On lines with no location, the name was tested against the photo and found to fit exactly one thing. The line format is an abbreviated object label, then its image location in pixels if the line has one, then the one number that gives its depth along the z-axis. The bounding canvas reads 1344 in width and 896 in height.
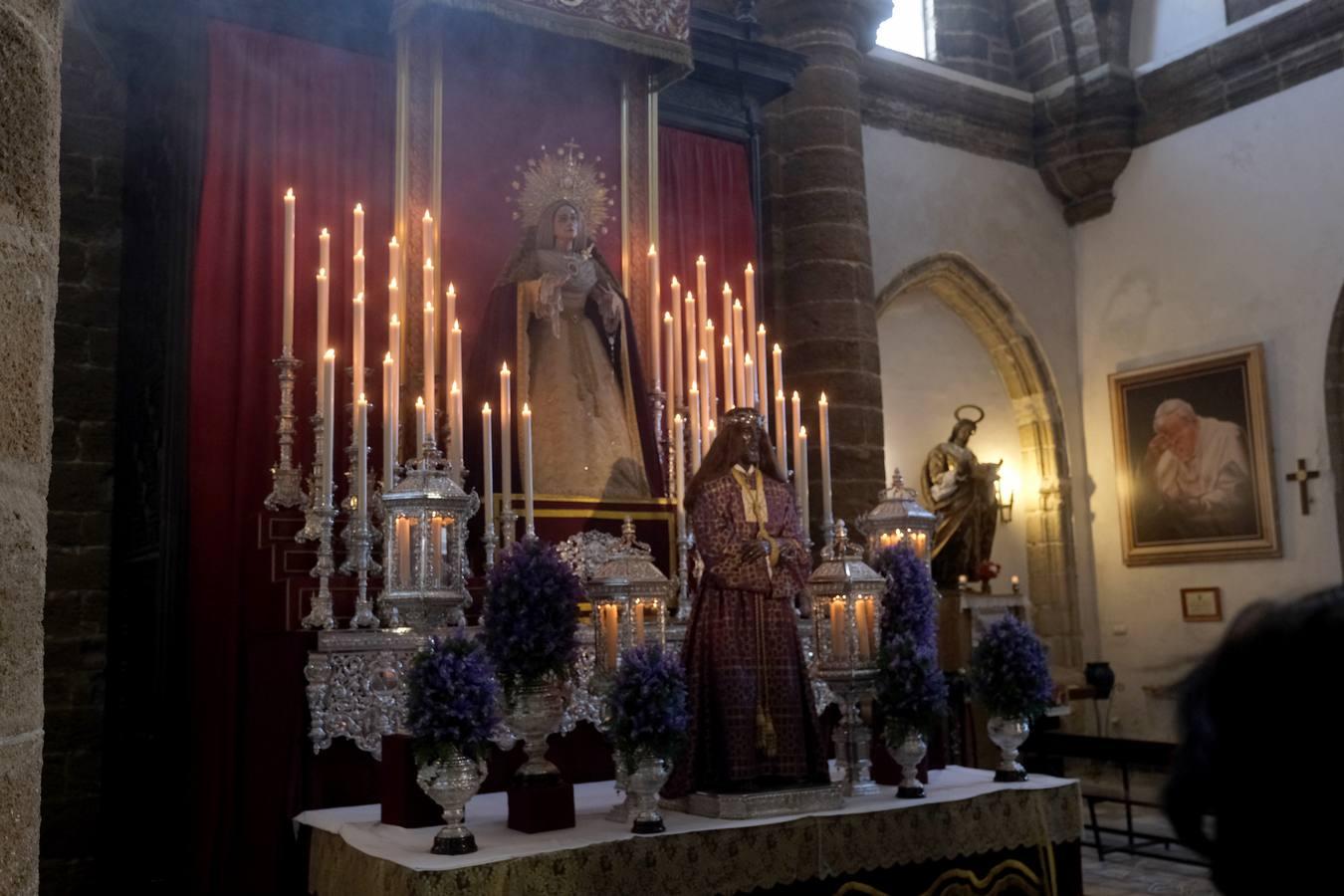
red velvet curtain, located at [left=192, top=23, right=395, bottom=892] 5.35
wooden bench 7.30
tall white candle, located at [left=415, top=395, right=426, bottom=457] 5.73
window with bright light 12.60
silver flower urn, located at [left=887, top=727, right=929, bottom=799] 5.18
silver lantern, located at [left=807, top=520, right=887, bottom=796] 5.25
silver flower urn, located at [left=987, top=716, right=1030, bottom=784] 5.52
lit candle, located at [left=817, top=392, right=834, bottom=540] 7.06
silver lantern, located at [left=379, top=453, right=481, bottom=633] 5.19
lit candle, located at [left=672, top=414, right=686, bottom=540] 6.72
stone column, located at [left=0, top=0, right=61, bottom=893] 1.50
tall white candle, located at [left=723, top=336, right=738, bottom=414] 7.21
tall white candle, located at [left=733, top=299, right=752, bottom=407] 6.99
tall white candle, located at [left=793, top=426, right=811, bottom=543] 6.71
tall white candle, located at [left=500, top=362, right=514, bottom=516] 6.22
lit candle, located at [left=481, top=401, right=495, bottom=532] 6.10
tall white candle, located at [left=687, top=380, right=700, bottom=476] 7.03
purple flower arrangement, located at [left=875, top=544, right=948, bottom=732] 5.17
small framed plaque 11.41
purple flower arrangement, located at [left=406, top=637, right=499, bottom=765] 4.14
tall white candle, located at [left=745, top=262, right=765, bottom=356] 7.52
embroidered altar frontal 4.07
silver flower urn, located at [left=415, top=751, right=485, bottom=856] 4.12
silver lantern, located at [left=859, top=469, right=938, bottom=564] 5.94
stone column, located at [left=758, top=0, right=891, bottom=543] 9.48
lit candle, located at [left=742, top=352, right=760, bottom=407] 7.10
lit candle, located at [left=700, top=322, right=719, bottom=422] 7.17
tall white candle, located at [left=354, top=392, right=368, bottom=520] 5.66
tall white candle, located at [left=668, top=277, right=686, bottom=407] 7.32
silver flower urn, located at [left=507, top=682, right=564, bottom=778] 4.81
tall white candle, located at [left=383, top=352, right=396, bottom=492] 5.80
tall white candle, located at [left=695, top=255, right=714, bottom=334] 7.46
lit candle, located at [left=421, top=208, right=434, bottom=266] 6.81
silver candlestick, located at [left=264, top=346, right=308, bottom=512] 5.89
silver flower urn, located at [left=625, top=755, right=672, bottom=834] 4.43
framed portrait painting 11.17
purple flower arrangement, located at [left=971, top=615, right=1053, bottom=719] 5.48
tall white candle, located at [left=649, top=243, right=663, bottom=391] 7.64
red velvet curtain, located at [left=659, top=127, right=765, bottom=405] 8.78
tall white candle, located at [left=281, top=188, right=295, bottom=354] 5.93
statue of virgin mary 7.11
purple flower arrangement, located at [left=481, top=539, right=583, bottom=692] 4.76
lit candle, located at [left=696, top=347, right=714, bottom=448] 6.93
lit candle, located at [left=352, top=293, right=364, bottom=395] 6.00
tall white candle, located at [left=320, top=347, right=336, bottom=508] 5.62
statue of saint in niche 11.29
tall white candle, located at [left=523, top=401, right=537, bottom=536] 6.20
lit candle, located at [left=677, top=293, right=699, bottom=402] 7.45
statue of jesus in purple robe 4.91
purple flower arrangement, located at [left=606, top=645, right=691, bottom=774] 4.41
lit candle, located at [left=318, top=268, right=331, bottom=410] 5.89
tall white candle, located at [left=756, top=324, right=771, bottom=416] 7.50
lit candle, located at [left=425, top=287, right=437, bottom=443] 6.30
